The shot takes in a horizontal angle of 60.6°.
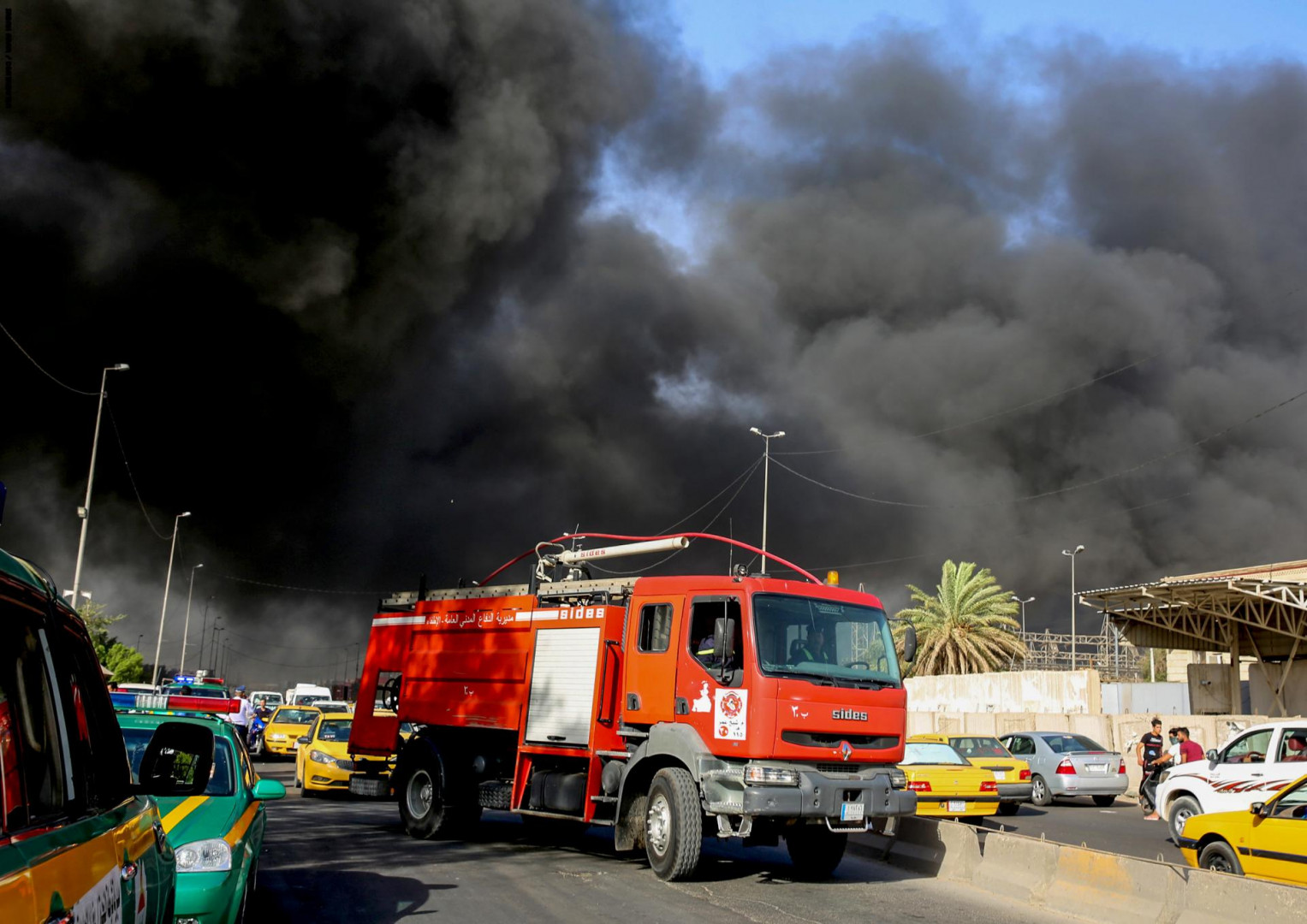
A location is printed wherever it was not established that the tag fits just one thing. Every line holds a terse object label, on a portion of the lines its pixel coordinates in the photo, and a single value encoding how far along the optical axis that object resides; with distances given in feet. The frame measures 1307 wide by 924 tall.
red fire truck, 32.96
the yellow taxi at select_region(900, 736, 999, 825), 49.80
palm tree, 162.30
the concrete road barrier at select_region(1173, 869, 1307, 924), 24.32
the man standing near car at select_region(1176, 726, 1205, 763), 61.26
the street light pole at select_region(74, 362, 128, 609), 106.40
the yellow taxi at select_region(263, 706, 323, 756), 91.50
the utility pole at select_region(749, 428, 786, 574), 127.16
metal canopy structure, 108.27
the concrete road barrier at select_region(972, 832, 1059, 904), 32.65
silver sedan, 75.05
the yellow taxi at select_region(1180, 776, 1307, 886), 29.89
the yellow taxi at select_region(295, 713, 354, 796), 62.28
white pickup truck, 40.47
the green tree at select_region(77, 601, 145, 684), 181.57
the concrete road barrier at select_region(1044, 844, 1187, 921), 27.84
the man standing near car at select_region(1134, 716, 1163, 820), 70.49
